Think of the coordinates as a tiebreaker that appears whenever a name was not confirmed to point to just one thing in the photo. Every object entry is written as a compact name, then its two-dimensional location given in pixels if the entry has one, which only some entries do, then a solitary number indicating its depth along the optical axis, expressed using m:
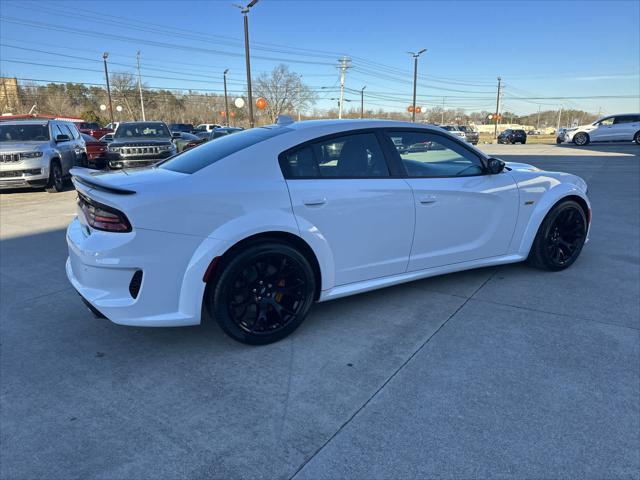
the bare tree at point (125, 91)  67.81
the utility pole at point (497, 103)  64.26
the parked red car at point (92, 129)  30.03
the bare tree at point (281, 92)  66.75
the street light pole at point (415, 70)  45.27
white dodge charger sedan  2.69
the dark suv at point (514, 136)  38.09
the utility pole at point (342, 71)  48.88
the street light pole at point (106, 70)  42.62
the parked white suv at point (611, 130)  26.75
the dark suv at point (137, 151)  11.85
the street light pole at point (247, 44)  21.61
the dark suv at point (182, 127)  37.51
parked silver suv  9.62
